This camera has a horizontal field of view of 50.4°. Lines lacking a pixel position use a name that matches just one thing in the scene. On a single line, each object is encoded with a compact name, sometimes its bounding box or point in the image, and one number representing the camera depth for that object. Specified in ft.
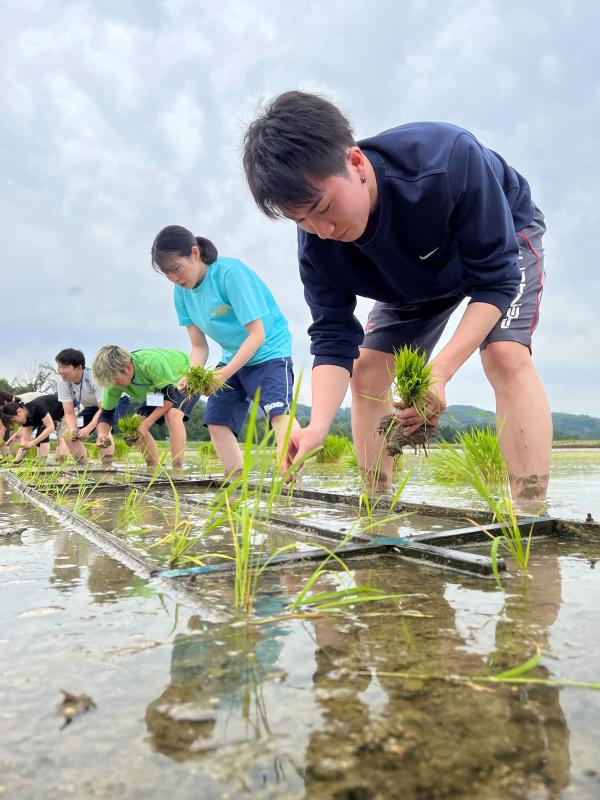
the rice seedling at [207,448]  26.18
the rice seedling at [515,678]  2.49
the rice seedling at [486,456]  11.53
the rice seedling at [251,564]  3.67
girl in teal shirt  13.60
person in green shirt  19.04
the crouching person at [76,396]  25.26
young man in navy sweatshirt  6.27
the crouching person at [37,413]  33.99
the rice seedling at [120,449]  32.83
